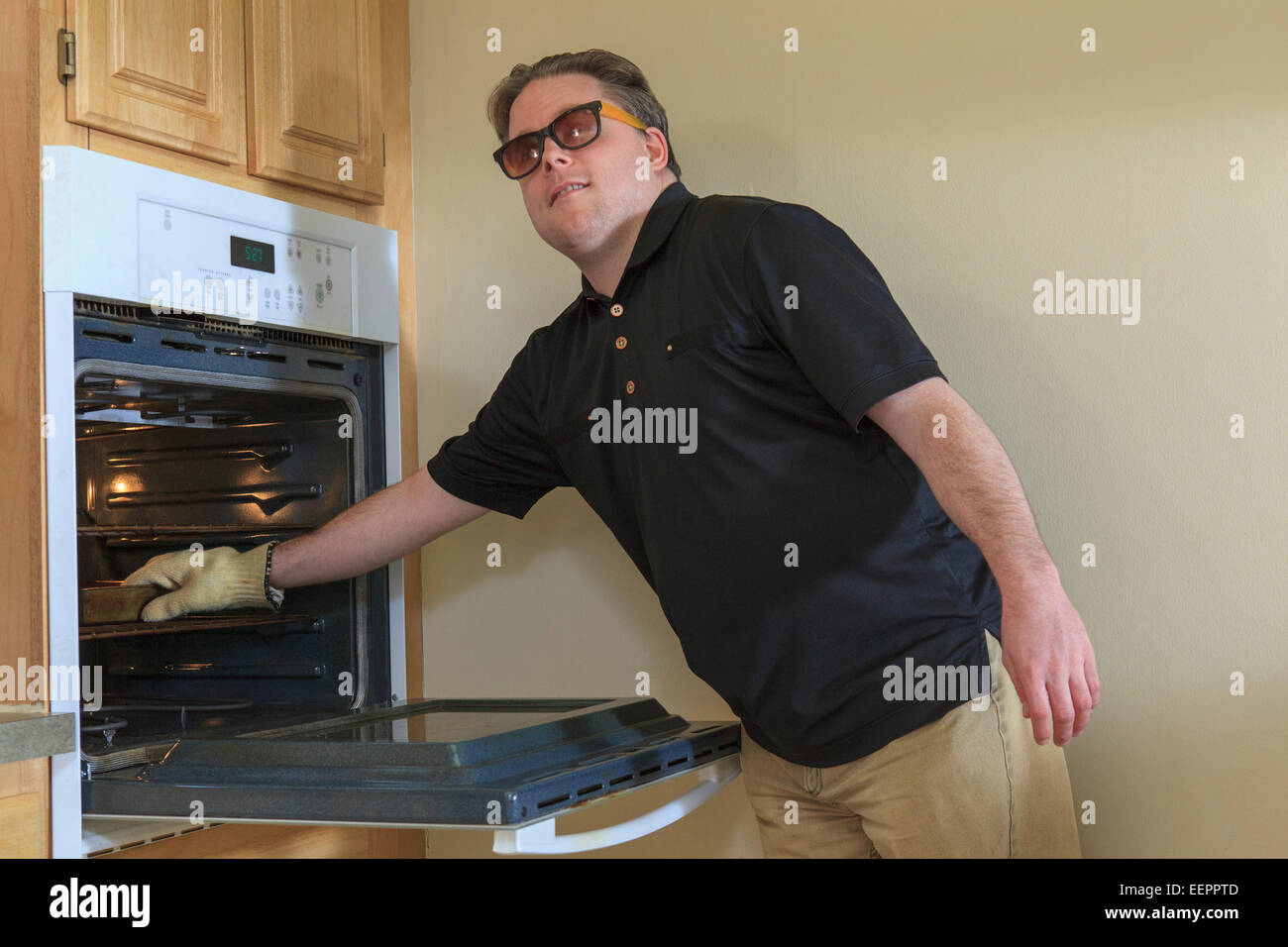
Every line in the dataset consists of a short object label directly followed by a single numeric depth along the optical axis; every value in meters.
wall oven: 1.39
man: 1.56
